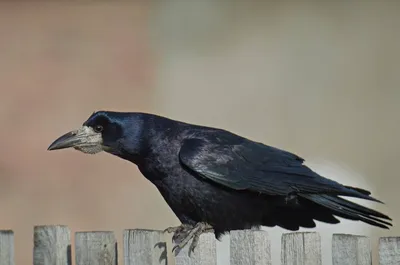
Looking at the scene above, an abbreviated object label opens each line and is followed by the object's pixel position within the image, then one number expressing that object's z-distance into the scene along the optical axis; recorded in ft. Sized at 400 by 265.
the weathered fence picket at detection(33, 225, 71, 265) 27.91
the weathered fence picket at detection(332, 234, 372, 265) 25.89
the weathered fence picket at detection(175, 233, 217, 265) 26.20
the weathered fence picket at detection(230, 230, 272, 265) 25.76
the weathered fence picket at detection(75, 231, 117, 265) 27.50
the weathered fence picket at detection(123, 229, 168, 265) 26.73
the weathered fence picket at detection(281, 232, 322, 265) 25.94
